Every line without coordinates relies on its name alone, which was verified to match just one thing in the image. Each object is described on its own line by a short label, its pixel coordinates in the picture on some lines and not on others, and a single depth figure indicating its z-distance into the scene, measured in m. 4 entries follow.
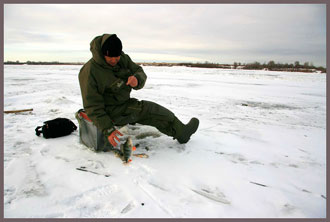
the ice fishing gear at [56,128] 3.18
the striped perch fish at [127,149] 2.44
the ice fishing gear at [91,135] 2.72
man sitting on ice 2.43
